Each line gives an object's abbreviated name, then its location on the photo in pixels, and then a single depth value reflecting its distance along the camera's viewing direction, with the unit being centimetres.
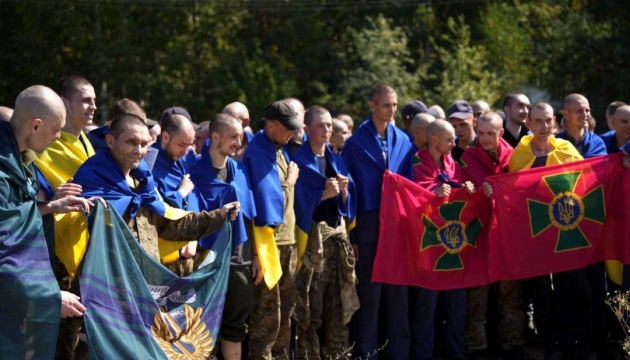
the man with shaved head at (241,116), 946
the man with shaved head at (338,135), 1085
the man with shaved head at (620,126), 938
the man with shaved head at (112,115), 761
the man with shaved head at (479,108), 1105
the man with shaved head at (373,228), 887
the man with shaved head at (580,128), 948
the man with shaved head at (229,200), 770
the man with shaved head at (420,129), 972
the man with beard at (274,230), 799
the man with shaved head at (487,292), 930
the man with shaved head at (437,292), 896
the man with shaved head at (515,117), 1011
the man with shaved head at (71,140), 662
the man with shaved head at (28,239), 555
